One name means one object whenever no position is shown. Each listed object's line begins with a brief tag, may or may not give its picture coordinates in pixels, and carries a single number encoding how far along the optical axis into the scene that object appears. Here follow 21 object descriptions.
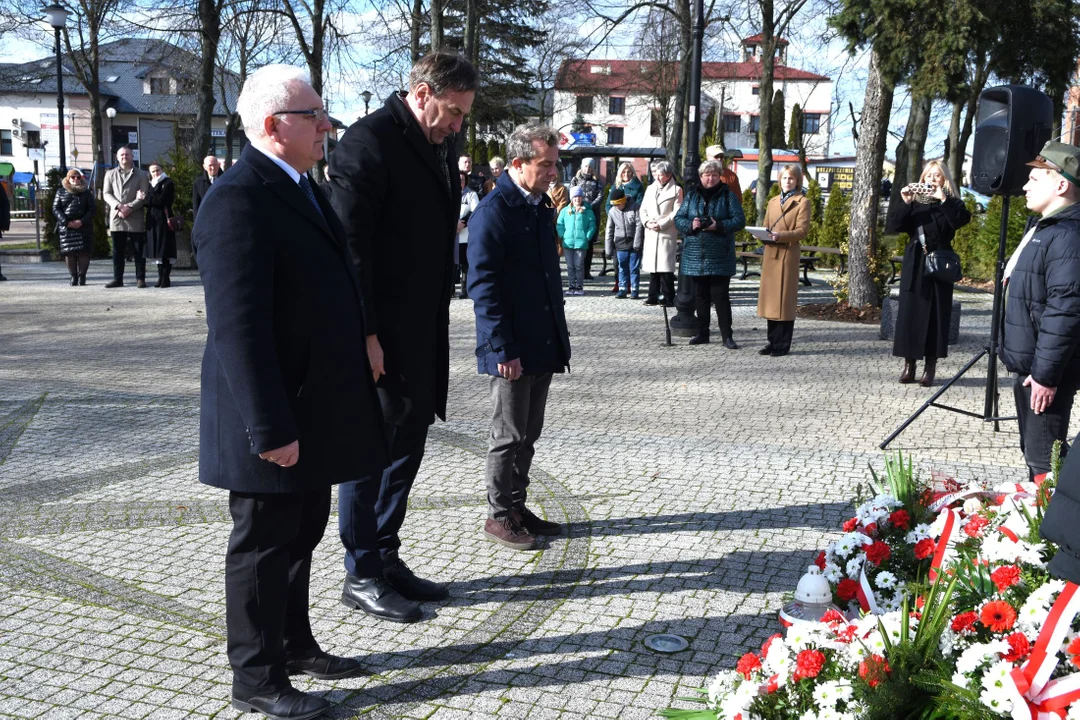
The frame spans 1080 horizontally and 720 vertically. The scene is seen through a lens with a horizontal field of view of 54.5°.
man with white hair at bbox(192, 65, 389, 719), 3.05
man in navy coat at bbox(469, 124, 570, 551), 4.86
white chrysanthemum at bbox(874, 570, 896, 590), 3.57
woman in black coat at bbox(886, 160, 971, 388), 9.16
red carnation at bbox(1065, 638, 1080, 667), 2.66
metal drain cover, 3.97
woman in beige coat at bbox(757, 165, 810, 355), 10.73
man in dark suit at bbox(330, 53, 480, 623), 4.01
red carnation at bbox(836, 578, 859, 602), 3.60
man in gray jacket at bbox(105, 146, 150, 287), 15.69
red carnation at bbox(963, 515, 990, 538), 3.48
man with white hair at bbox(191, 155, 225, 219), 15.29
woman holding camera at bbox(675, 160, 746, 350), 10.99
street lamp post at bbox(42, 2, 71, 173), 24.14
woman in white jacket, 13.69
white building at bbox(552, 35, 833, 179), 72.94
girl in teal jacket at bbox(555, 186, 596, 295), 16.62
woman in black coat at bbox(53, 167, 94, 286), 16.09
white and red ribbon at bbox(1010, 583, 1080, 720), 2.58
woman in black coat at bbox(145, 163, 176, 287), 16.19
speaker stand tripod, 7.09
